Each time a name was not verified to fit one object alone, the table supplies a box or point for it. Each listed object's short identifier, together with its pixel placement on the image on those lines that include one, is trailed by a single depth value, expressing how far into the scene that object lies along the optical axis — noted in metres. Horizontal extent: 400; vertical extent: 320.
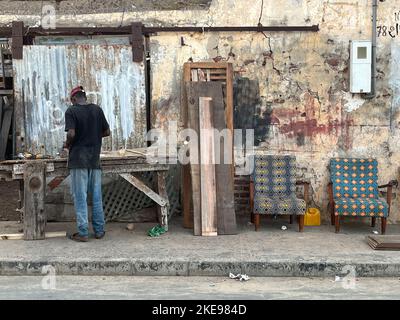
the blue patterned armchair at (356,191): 8.27
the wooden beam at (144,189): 8.09
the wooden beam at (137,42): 8.82
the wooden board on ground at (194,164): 8.22
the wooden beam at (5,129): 8.96
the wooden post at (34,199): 7.71
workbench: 7.72
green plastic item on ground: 8.18
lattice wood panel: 8.98
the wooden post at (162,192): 8.24
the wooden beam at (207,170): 8.21
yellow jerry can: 8.91
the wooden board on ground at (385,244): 7.54
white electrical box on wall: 8.79
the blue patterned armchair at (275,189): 8.27
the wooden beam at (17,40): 8.73
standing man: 7.63
